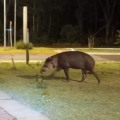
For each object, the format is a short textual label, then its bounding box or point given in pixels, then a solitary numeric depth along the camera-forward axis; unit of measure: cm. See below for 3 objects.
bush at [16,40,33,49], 3919
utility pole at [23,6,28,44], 3375
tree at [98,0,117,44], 6312
